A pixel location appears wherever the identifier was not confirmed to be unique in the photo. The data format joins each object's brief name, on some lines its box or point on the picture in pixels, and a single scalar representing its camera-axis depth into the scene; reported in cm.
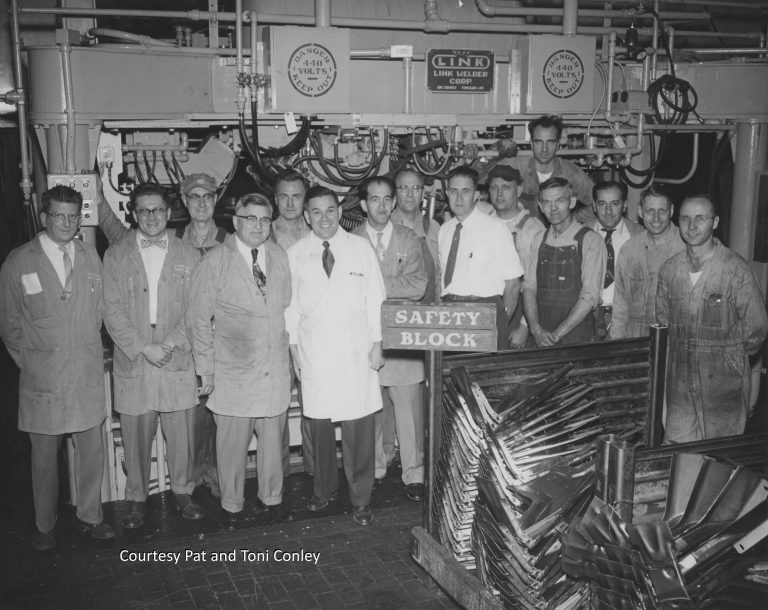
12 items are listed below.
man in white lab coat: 514
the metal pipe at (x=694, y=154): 722
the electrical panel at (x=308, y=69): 588
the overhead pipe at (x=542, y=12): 669
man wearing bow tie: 507
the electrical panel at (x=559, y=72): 650
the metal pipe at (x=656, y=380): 437
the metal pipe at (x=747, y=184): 689
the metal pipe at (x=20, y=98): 546
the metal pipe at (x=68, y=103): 534
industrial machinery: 560
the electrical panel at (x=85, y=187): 523
